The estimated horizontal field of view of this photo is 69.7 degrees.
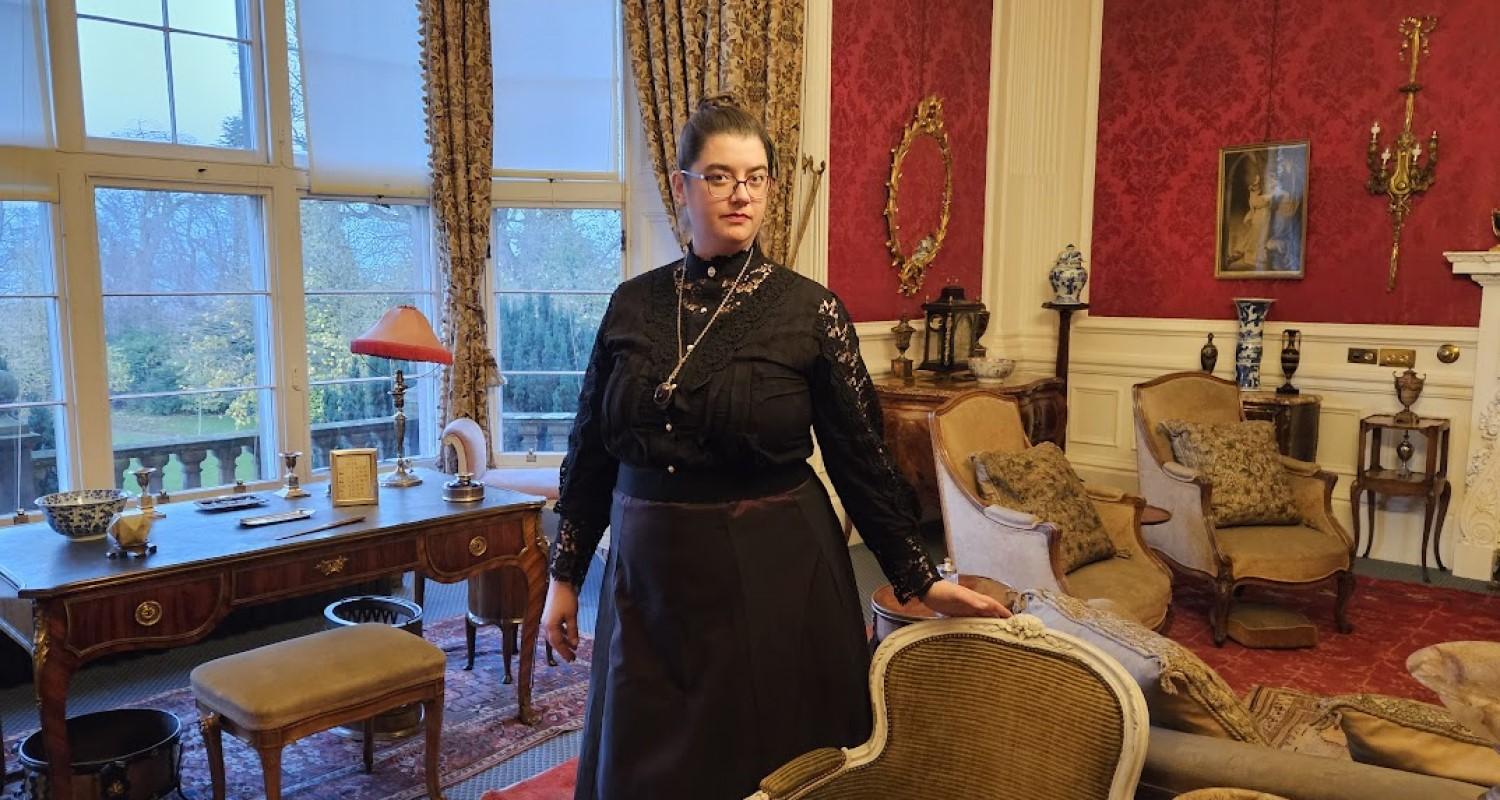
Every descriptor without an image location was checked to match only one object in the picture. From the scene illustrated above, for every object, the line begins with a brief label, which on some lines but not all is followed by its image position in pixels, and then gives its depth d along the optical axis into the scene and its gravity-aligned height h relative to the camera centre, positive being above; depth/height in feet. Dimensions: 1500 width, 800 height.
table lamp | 10.54 -0.44
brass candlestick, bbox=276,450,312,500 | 10.52 -1.83
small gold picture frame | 10.27 -1.73
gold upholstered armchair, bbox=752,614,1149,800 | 5.04 -2.09
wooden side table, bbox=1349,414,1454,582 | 16.25 -2.76
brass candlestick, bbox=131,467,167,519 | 8.91 -1.68
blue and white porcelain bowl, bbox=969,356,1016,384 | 18.26 -1.23
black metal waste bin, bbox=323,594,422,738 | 10.66 -3.36
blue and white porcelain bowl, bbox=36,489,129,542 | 8.82 -1.78
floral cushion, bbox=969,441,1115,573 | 12.00 -2.26
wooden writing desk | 7.82 -2.23
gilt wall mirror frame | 18.62 +1.79
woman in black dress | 5.52 -1.16
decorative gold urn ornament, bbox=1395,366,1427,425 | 16.58 -1.46
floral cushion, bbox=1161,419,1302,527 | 14.11 -2.30
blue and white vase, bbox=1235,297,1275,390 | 18.30 -0.69
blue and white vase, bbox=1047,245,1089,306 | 19.80 +0.36
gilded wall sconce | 17.07 +2.14
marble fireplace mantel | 16.24 -2.27
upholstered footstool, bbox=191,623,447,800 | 7.88 -2.96
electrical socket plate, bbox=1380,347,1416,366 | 17.43 -0.99
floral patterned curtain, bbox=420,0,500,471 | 14.49 +1.66
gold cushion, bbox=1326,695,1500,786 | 5.22 -2.22
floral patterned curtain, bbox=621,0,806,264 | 15.24 +3.39
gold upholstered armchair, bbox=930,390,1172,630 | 11.36 -2.63
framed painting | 18.49 +1.48
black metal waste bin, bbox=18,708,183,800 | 8.42 -3.73
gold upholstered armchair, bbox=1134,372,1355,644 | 13.24 -2.82
